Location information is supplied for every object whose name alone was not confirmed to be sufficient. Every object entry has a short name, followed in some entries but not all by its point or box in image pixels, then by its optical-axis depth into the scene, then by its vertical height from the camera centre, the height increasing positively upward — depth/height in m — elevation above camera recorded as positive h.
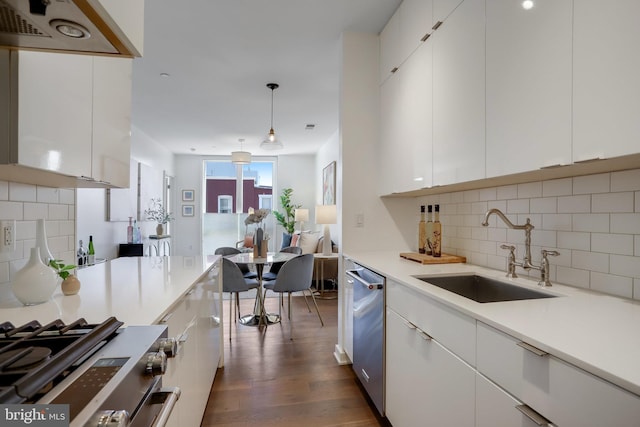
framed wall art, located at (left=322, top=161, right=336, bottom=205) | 5.84 +0.61
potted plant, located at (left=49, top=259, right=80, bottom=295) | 1.29 -0.27
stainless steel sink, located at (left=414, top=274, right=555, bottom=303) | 1.56 -0.37
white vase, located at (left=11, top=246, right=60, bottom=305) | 1.14 -0.24
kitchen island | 1.07 -0.33
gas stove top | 0.51 -0.30
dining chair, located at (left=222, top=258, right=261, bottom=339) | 3.15 -0.63
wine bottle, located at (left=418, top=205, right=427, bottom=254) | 2.33 -0.15
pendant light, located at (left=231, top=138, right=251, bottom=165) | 5.24 +0.95
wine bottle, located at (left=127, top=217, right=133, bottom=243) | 5.17 -0.31
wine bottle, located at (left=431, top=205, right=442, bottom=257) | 2.13 -0.16
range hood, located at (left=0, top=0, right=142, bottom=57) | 0.77 +0.50
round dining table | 3.33 -0.81
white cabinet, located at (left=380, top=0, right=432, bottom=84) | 1.97 +1.25
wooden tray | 2.03 -0.27
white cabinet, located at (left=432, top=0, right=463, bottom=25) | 1.68 +1.12
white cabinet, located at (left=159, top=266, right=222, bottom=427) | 1.23 -0.65
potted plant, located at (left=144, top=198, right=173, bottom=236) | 6.05 +0.02
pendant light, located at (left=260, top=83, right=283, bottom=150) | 4.09 +0.92
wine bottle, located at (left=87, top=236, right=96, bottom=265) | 3.49 -0.46
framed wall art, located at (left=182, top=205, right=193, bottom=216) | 7.80 +0.12
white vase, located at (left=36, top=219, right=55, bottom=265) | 1.28 -0.11
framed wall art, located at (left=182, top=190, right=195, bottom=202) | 7.83 +0.46
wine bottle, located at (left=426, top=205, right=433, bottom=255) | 2.26 -0.12
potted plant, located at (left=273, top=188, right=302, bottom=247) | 7.25 +0.03
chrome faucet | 1.41 -0.19
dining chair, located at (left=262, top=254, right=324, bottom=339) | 3.22 -0.61
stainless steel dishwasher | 1.82 -0.71
